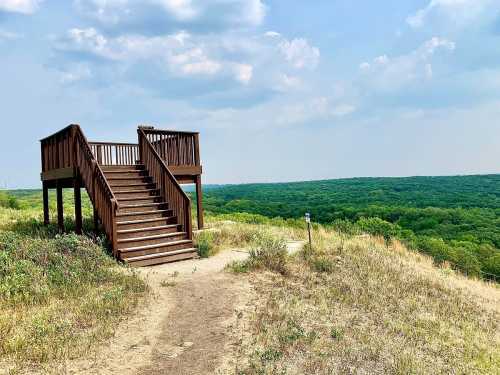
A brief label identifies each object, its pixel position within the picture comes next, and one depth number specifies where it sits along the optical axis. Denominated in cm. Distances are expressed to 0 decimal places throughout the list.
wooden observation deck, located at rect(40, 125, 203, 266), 1069
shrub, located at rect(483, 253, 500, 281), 4184
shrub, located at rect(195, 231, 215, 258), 1130
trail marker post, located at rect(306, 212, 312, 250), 1174
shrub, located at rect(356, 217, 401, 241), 5323
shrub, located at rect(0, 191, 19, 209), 2981
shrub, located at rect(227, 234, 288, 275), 974
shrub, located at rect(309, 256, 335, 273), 1042
